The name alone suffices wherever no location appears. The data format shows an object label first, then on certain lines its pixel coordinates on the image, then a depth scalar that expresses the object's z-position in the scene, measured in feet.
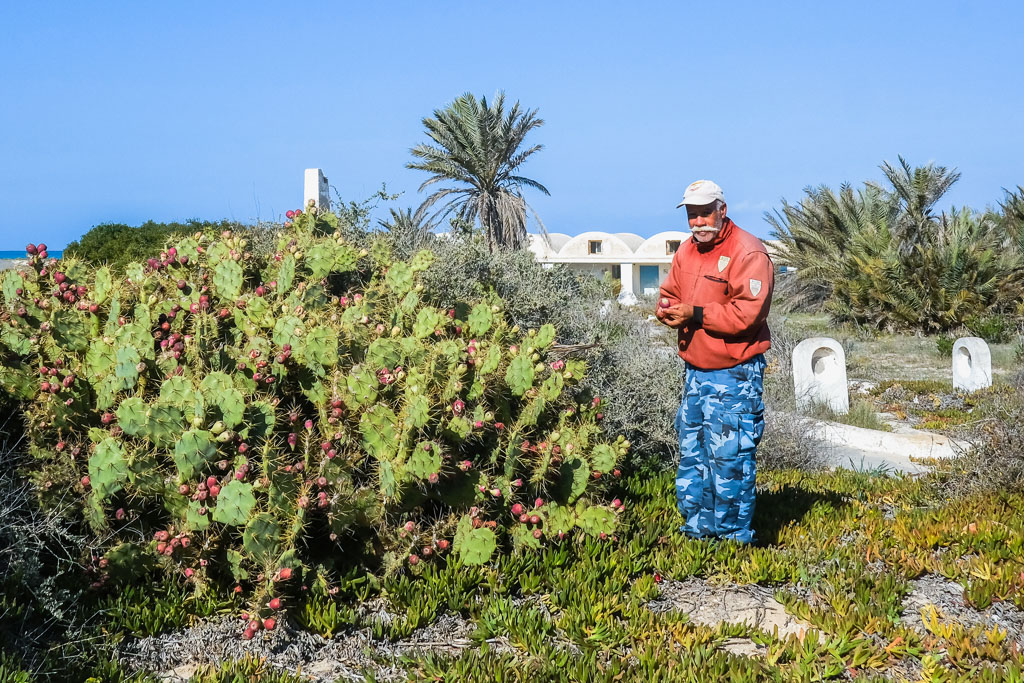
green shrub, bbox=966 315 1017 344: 63.57
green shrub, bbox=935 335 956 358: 57.82
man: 14.93
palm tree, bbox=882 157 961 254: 81.20
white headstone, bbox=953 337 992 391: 40.88
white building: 153.48
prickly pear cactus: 13.29
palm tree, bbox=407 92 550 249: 80.84
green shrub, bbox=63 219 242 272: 52.28
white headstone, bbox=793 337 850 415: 36.63
